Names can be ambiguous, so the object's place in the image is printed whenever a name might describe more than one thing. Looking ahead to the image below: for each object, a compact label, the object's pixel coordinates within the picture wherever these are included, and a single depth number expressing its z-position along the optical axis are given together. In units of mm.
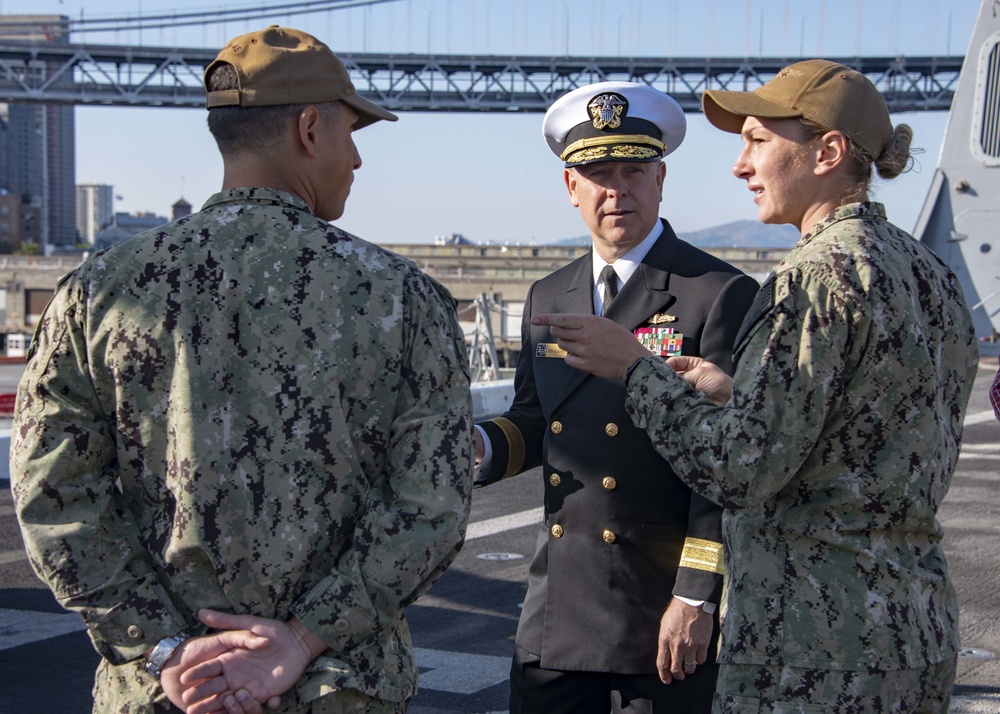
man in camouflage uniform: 2293
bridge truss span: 91625
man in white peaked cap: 3082
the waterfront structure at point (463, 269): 77562
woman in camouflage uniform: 2406
